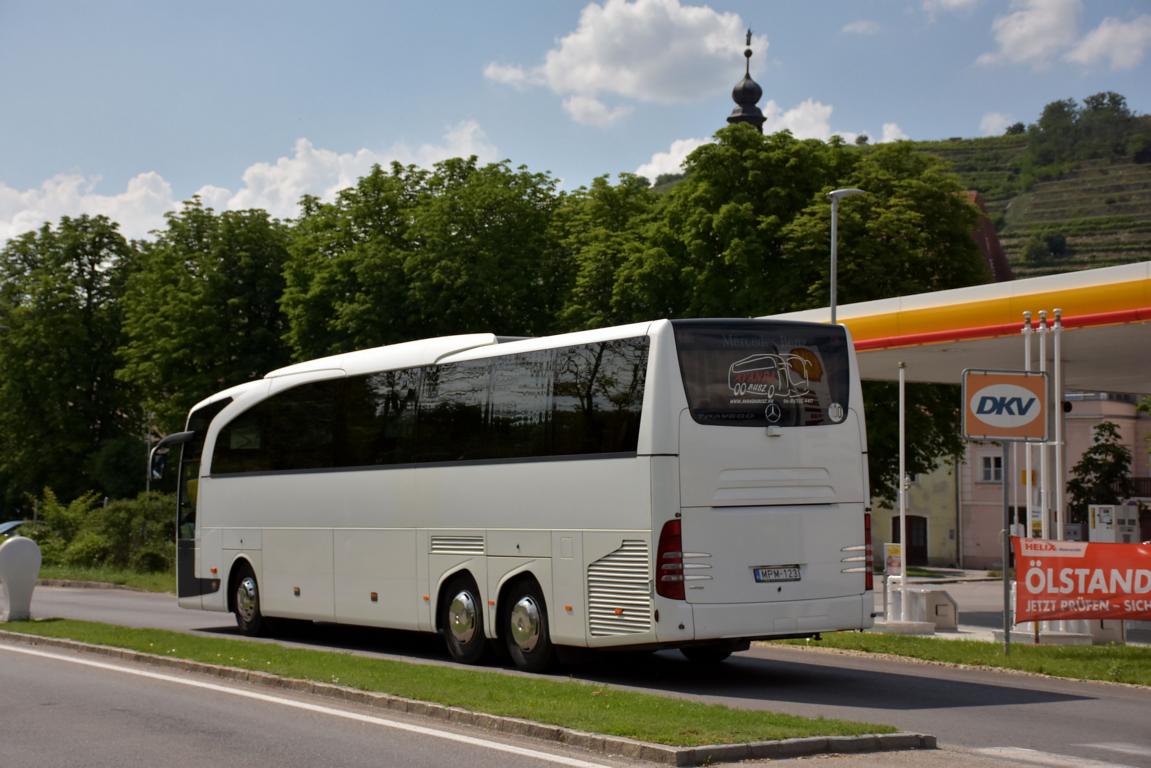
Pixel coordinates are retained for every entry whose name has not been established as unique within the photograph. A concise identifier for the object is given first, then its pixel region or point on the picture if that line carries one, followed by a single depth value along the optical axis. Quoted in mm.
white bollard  22578
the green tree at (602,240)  48281
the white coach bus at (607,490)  14531
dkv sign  17234
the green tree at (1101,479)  55219
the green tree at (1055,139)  185000
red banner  18203
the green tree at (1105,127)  184250
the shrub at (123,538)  43531
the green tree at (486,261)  50375
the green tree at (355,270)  51281
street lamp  33309
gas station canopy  20766
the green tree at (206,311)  56625
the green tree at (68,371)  65625
